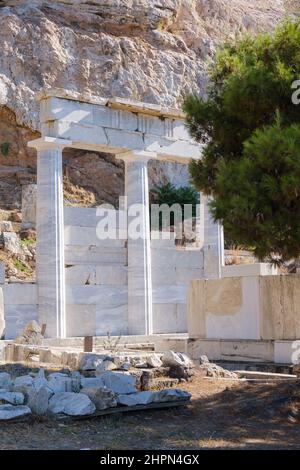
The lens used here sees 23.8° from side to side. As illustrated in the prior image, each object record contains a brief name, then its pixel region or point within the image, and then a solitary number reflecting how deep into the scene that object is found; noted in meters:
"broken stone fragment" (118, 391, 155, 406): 9.29
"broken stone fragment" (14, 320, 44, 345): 17.45
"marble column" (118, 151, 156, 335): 21.62
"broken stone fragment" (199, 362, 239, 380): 12.06
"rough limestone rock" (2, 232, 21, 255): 29.23
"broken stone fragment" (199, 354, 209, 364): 12.98
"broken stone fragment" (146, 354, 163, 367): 12.67
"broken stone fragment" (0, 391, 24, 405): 8.95
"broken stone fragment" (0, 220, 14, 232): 30.91
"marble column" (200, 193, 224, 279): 24.12
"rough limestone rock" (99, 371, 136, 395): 9.79
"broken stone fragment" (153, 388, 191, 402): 9.52
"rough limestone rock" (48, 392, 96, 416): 8.67
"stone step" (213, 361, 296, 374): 12.30
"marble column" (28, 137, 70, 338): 19.75
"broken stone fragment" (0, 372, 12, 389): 10.01
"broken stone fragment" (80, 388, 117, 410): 9.00
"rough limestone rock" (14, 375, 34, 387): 9.91
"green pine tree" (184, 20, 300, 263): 8.55
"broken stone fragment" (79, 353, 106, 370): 12.47
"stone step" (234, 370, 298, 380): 11.50
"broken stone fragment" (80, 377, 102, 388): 9.77
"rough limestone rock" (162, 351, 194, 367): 12.16
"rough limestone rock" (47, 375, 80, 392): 9.55
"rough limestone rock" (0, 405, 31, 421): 8.36
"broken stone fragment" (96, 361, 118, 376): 11.85
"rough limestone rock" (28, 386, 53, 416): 8.64
